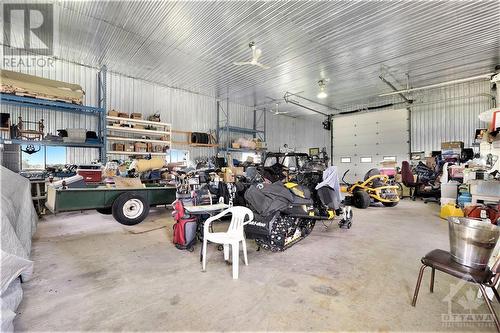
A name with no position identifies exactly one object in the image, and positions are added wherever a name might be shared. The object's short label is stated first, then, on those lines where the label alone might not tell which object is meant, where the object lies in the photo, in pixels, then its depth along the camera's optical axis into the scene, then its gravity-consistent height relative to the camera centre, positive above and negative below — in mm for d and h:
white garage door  11273 +1319
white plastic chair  2514 -816
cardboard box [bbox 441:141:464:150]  9438 +857
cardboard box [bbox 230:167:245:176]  7818 -181
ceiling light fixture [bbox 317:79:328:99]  8258 +2907
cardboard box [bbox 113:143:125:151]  7449 +589
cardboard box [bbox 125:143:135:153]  7614 +568
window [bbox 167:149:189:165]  8630 +378
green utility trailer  4120 -680
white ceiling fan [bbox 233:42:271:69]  5362 +2683
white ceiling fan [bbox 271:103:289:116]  11973 +2950
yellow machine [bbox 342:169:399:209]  6848 -774
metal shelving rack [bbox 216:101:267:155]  10416 +1668
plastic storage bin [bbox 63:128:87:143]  6168 +808
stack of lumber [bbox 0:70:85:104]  5484 +1943
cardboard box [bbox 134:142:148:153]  7758 +612
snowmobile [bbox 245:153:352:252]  3148 -709
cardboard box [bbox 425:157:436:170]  9413 +129
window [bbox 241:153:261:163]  11169 +415
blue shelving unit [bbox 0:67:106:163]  5707 +1602
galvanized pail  1731 -588
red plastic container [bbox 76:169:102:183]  5215 -221
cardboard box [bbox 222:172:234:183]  5758 -301
